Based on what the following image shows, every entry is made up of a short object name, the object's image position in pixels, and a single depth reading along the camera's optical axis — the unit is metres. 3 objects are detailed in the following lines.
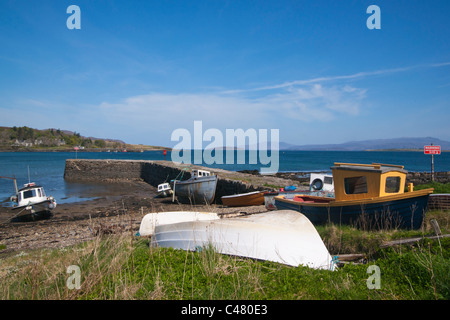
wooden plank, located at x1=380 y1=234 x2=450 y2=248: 6.04
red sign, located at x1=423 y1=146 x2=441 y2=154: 18.62
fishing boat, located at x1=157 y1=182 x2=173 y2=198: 25.83
